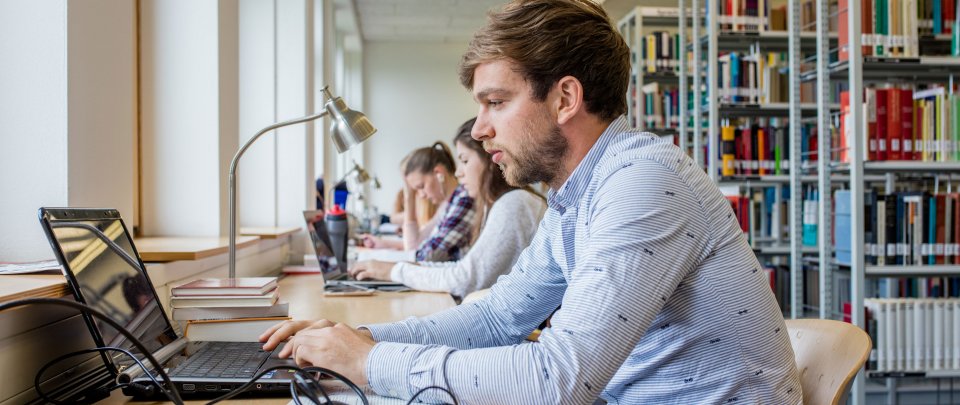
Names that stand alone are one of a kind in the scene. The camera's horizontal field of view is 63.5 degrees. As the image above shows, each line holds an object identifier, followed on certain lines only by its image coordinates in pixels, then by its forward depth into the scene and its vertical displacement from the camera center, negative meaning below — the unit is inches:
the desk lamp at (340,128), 68.7 +7.1
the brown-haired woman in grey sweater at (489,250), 93.4 -5.8
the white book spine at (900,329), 129.0 -21.6
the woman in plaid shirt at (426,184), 161.8 +4.3
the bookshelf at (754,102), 166.1 +21.8
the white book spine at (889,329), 128.3 -21.5
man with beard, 35.2 -3.6
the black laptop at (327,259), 95.3 -7.0
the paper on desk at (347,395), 39.5 -10.0
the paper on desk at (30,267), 49.5 -3.9
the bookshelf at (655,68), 218.4 +38.3
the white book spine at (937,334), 130.7 -22.8
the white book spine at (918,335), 130.2 -22.8
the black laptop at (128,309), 41.8 -6.3
